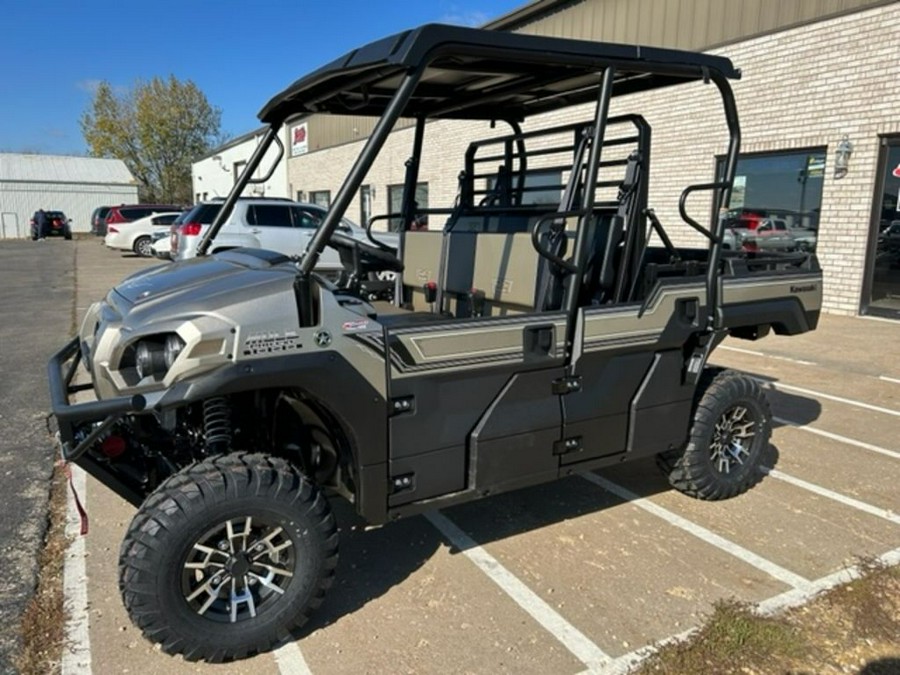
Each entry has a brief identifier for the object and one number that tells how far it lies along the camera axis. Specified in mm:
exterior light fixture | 9891
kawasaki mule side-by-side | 2498
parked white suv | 11492
